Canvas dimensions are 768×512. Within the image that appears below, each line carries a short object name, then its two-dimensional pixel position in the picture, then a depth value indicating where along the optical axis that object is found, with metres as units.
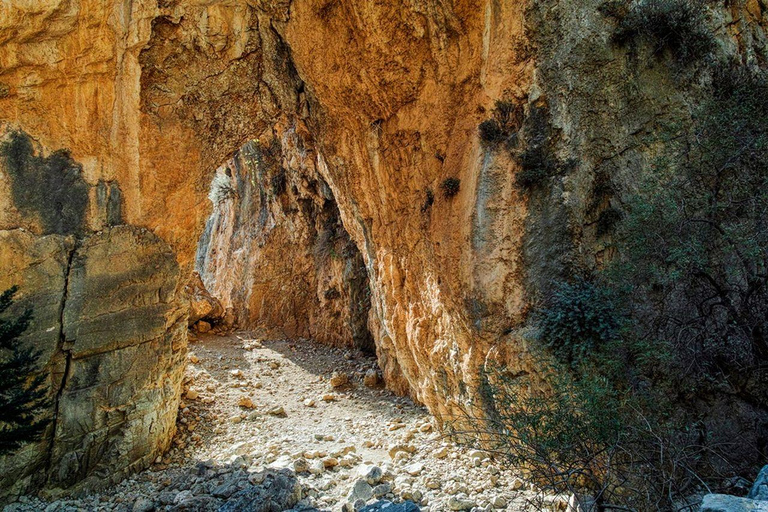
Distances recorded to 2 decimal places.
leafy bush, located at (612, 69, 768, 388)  5.83
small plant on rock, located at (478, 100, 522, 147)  7.93
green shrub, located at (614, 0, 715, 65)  7.18
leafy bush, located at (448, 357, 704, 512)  5.19
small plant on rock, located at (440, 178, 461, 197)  8.61
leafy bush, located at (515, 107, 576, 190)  7.53
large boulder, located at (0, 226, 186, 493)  8.28
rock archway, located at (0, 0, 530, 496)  8.20
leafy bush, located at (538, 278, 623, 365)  6.63
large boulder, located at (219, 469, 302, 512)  7.15
